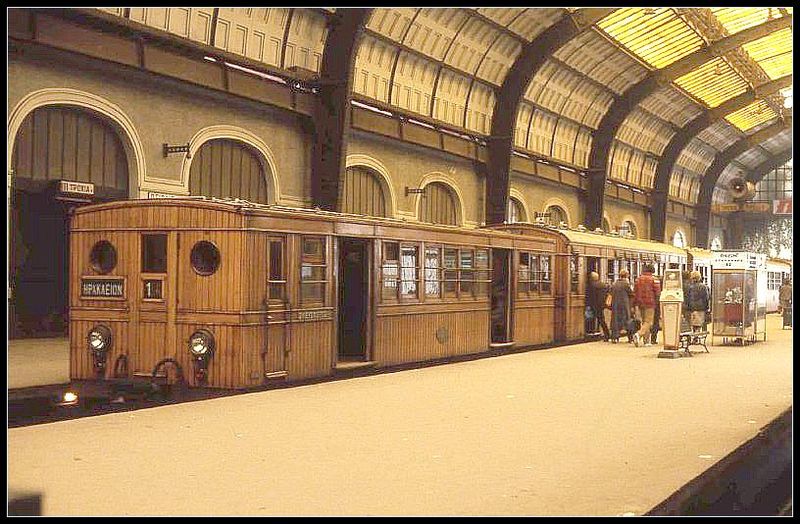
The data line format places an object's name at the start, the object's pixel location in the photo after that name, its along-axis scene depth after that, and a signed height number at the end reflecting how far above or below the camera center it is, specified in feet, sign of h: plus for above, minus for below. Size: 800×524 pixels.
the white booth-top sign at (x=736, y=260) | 66.49 +1.99
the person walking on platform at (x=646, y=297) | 63.93 -0.71
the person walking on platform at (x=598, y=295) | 70.44 -0.64
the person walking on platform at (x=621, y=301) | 66.39 -1.06
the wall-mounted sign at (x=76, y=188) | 50.85 +5.33
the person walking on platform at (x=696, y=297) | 59.77 -0.63
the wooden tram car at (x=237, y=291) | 36.32 -0.28
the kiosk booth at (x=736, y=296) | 65.16 -0.60
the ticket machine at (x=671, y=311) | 54.49 -1.43
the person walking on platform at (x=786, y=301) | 90.84 -1.33
